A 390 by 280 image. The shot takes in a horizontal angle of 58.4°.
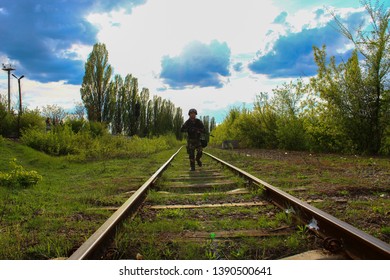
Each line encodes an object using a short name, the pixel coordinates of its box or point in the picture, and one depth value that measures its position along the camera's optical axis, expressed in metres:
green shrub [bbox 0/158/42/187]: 5.95
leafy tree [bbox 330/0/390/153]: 10.52
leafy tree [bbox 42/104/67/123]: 18.52
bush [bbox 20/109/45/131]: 15.12
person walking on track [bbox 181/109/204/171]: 9.02
